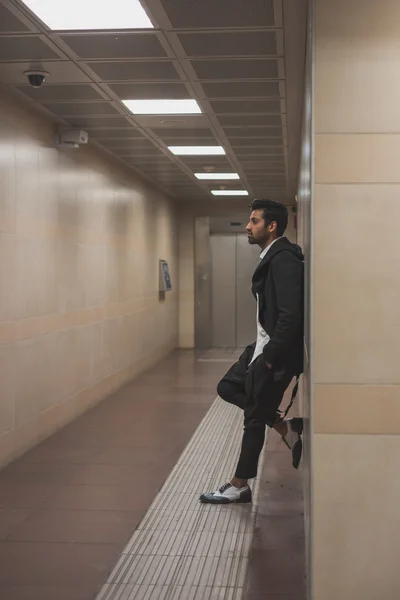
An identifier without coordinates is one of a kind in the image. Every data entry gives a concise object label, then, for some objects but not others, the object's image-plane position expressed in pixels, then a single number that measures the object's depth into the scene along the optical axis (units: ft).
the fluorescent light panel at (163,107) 18.97
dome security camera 16.06
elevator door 48.24
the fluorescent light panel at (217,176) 32.76
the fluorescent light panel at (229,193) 39.58
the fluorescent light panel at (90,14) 12.41
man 12.27
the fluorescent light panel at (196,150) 25.52
